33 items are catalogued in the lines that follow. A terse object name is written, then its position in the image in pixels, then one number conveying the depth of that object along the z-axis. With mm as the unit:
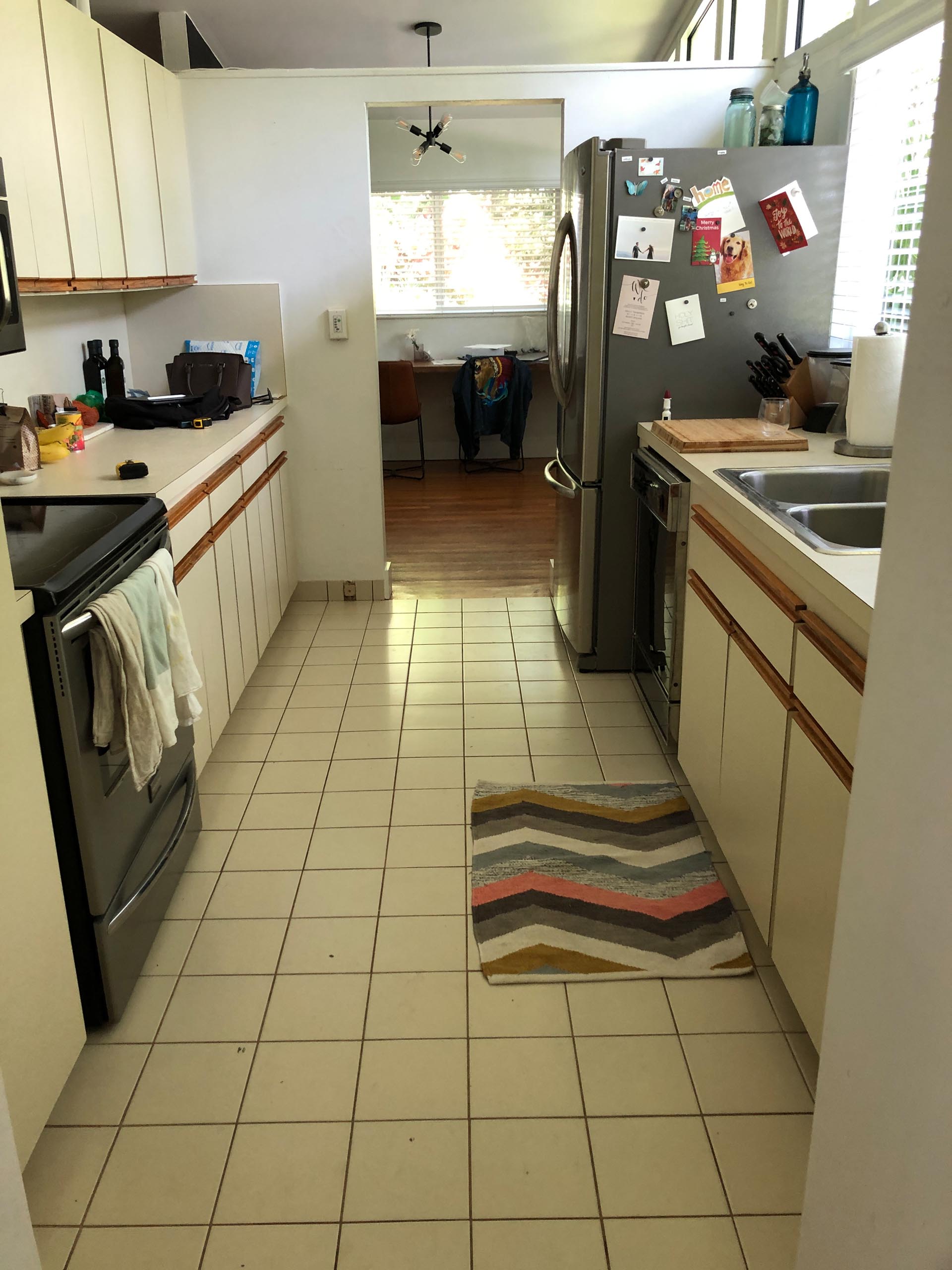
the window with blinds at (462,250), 7297
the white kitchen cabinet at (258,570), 3359
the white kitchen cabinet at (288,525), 4051
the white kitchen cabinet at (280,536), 3832
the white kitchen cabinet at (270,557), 3605
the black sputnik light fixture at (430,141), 5633
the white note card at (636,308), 3086
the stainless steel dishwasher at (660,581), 2605
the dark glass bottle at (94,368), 3475
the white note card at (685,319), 3102
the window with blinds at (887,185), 2588
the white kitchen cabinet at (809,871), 1536
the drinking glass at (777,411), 2916
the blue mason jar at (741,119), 3137
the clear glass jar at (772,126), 3045
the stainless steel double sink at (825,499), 1976
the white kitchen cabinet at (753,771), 1828
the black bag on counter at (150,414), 3240
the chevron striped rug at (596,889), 2018
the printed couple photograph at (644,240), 3035
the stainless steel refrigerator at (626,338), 2986
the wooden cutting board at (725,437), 2594
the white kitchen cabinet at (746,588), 1759
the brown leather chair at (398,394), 6492
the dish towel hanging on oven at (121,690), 1712
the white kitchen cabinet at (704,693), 2242
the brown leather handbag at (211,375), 3748
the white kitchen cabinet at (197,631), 2482
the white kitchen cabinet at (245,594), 3107
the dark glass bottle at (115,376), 3535
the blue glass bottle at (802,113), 2988
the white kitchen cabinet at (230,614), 2879
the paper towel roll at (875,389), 2361
